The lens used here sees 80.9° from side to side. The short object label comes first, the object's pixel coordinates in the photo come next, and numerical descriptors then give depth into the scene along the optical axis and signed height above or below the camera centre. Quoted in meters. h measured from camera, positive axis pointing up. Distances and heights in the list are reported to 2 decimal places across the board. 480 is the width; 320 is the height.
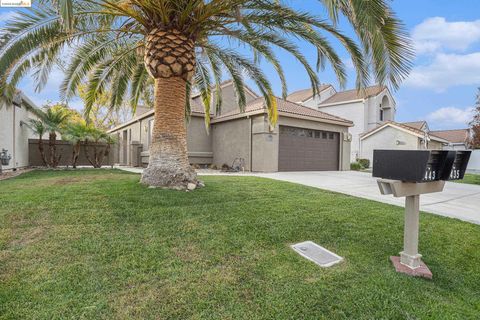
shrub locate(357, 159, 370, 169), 24.89 -0.66
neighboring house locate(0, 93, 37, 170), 12.08 +0.88
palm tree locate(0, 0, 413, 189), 6.02 +2.77
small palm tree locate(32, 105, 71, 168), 14.73 +1.47
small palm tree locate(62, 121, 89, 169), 15.23 +0.89
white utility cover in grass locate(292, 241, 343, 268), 3.60 -1.35
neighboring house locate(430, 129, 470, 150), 32.34 +2.66
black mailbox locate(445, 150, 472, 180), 3.61 -0.08
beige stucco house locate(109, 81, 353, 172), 14.85 +0.90
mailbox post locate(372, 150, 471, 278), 3.11 -0.23
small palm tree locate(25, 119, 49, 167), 14.31 +1.10
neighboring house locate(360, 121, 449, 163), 24.38 +1.65
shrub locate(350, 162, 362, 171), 22.02 -0.84
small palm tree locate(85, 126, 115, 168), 16.29 +0.45
